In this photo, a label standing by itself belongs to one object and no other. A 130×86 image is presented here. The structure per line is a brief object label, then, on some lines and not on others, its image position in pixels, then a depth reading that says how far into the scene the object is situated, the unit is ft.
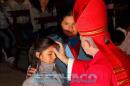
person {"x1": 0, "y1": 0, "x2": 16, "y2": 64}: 15.87
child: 7.75
